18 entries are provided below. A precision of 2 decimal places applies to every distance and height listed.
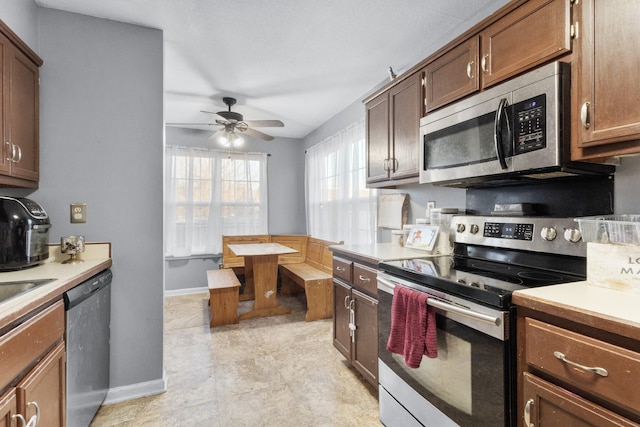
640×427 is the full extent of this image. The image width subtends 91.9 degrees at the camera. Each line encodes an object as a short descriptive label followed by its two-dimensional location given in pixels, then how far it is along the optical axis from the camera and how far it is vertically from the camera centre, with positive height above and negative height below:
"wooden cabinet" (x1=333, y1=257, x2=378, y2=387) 1.95 -0.73
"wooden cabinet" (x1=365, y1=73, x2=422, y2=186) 2.10 +0.59
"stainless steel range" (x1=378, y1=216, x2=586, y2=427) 1.07 -0.38
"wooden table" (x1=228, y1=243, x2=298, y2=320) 3.60 -0.82
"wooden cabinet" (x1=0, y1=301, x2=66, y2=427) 0.96 -0.56
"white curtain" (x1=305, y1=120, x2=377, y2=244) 3.43 +0.27
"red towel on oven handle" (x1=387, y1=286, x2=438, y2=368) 1.32 -0.52
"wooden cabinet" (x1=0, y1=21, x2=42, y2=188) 1.57 +0.56
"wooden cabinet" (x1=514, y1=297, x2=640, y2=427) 0.77 -0.44
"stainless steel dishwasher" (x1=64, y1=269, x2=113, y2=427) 1.42 -0.70
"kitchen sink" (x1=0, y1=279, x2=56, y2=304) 1.20 -0.31
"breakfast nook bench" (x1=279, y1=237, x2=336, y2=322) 3.44 -0.77
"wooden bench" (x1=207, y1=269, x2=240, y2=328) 3.26 -0.96
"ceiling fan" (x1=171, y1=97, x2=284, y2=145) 3.38 +0.98
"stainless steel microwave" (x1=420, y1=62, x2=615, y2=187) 1.22 +0.36
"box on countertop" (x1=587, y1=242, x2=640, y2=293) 0.99 -0.18
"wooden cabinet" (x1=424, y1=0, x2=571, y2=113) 1.25 +0.77
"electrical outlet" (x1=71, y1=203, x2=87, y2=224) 1.96 +0.00
